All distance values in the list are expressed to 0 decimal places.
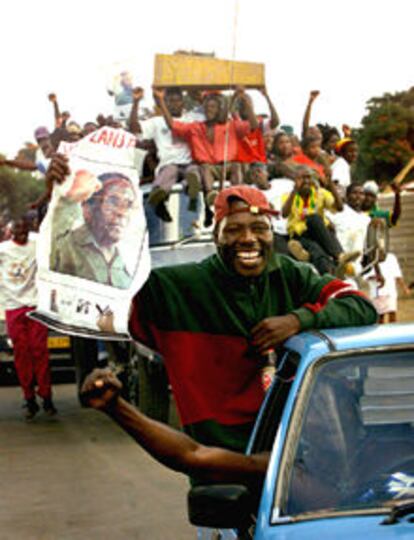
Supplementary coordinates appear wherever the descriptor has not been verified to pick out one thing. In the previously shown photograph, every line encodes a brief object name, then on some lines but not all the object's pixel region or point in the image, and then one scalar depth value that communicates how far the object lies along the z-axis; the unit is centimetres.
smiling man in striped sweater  491
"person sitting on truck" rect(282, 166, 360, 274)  1292
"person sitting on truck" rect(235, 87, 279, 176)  1405
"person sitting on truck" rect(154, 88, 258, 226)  1435
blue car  371
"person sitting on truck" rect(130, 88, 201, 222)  1399
